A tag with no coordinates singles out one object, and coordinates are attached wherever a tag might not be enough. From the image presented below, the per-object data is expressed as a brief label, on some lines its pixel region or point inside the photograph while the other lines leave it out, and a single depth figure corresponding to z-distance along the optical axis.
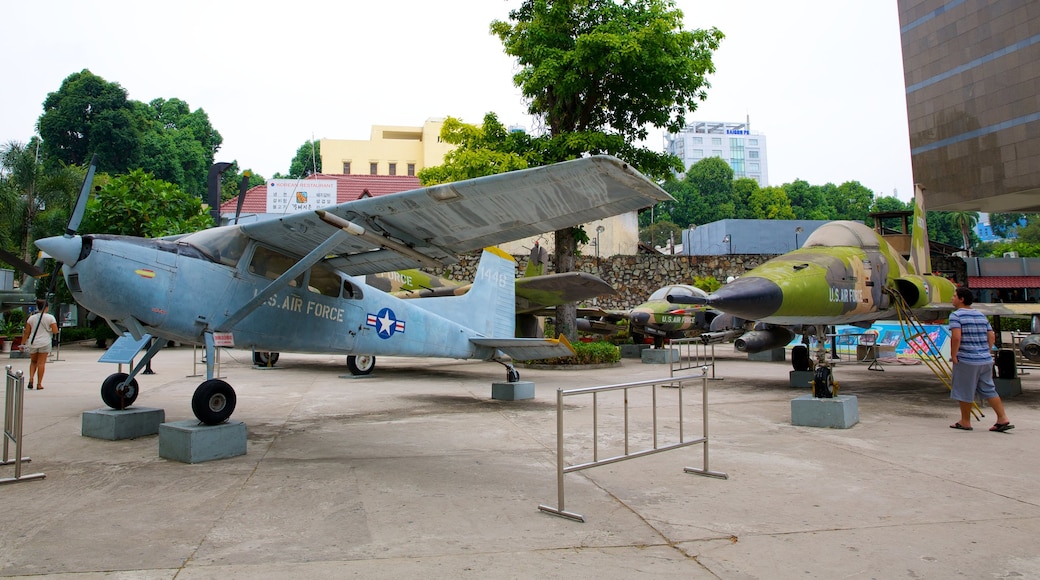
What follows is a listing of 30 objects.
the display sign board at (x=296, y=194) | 39.88
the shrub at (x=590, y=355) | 16.41
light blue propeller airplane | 5.68
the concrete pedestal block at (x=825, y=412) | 7.44
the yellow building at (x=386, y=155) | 54.59
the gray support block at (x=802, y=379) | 11.46
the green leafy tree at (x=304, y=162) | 76.88
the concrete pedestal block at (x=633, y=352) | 21.09
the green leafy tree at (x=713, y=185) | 89.38
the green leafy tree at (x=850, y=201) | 92.31
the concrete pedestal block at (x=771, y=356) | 19.58
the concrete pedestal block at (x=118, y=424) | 6.77
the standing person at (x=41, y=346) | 11.19
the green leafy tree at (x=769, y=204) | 86.12
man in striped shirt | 7.02
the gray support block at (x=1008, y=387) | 10.47
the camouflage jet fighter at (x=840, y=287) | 8.66
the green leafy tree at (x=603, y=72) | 15.17
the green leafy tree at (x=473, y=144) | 16.06
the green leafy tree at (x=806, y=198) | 90.75
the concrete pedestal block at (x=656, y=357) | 18.23
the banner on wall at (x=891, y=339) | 15.57
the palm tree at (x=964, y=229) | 48.75
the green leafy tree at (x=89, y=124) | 53.84
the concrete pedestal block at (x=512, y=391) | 10.34
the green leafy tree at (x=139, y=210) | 23.25
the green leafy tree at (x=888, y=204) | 94.12
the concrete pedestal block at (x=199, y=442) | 5.69
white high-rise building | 171.62
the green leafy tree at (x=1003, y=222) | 92.56
